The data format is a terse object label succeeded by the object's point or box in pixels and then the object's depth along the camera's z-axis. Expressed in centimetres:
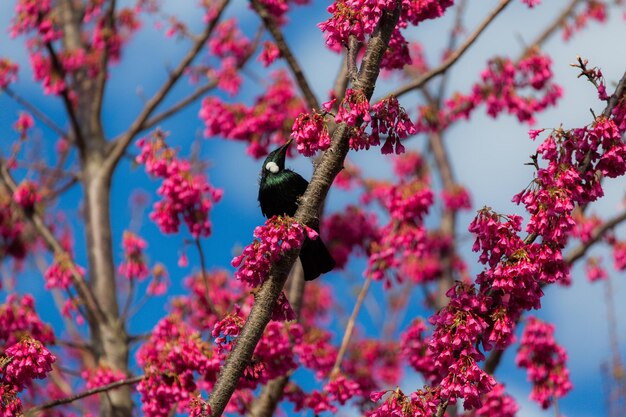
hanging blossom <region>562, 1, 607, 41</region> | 2203
